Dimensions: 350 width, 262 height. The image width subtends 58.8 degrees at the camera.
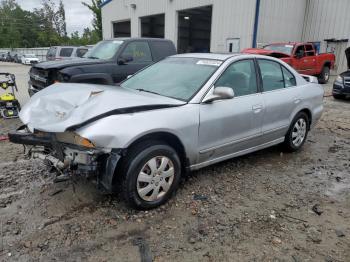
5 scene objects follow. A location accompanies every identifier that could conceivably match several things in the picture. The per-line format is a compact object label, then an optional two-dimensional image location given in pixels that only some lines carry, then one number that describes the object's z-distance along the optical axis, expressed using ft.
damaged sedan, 9.54
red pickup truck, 44.73
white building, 57.88
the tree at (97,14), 112.88
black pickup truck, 22.48
